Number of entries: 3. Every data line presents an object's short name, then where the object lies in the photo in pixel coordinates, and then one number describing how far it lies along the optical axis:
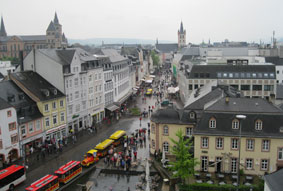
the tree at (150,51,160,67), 168.57
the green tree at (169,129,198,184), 30.48
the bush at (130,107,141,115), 66.12
